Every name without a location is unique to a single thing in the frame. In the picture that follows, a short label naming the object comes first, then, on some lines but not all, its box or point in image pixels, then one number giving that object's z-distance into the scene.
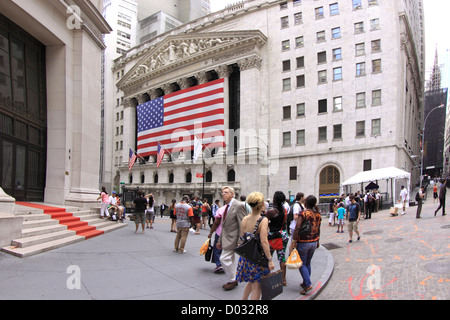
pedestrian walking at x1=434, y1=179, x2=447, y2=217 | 14.08
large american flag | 38.44
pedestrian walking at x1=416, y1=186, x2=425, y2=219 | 14.54
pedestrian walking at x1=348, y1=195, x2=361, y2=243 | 11.13
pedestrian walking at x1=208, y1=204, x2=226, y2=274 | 6.67
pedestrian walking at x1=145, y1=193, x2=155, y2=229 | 15.62
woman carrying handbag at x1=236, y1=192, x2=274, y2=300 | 4.54
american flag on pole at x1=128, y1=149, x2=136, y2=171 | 38.09
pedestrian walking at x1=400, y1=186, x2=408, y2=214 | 19.08
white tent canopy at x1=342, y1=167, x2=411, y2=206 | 22.30
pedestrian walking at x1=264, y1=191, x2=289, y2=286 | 5.67
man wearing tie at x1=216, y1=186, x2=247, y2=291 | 5.79
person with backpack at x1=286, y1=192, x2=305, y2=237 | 7.56
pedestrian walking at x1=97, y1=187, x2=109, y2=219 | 13.44
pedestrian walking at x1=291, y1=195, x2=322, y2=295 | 5.79
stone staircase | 7.54
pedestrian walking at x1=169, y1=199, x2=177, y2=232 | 14.43
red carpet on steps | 10.36
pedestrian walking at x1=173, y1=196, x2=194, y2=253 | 8.86
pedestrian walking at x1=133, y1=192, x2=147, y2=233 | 12.68
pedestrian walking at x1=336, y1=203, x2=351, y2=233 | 15.09
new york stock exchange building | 32.91
